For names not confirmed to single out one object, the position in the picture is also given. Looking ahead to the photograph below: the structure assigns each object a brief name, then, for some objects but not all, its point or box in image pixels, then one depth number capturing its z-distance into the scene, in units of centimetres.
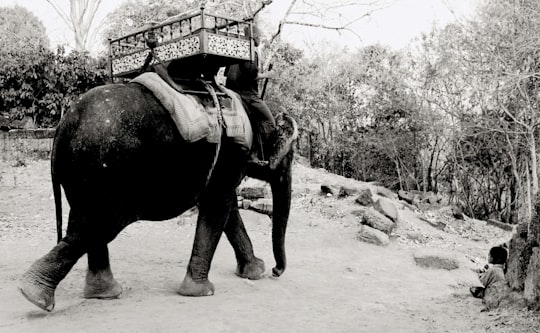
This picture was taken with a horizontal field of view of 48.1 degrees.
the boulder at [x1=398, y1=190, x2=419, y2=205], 1471
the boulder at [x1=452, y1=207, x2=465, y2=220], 1376
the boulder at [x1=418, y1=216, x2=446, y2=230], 1233
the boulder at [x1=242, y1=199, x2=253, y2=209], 1097
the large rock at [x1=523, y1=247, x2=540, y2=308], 472
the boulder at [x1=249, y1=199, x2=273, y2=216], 1076
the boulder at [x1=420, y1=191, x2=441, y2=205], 1479
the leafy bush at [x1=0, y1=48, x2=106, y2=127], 1586
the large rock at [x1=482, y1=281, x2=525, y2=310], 500
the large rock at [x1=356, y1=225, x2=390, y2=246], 984
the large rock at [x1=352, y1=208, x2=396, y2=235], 1044
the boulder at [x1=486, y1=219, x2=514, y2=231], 1370
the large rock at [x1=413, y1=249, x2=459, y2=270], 857
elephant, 466
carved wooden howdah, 532
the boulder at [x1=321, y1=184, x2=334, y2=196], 1266
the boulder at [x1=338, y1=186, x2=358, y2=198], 1243
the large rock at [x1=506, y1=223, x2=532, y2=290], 510
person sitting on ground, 567
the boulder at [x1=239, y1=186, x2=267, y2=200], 1135
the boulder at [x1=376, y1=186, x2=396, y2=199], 1454
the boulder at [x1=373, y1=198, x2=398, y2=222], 1127
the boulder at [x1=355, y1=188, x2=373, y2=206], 1164
